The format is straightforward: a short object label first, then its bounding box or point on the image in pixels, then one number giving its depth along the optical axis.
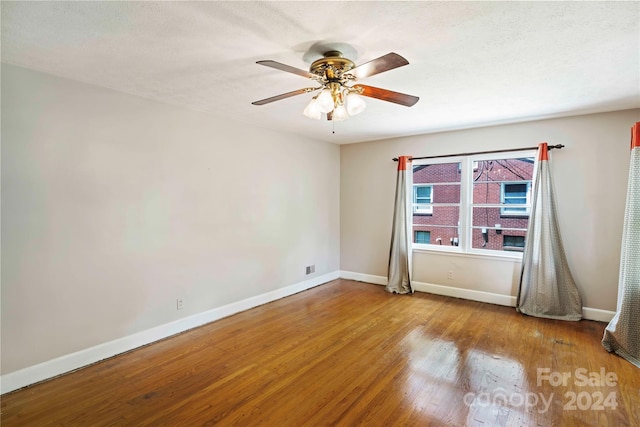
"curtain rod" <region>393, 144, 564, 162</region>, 3.86
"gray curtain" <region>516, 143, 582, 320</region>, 3.80
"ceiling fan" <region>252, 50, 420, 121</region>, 2.09
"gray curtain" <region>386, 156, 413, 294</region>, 4.93
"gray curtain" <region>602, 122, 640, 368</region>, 2.91
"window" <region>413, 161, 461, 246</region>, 4.89
